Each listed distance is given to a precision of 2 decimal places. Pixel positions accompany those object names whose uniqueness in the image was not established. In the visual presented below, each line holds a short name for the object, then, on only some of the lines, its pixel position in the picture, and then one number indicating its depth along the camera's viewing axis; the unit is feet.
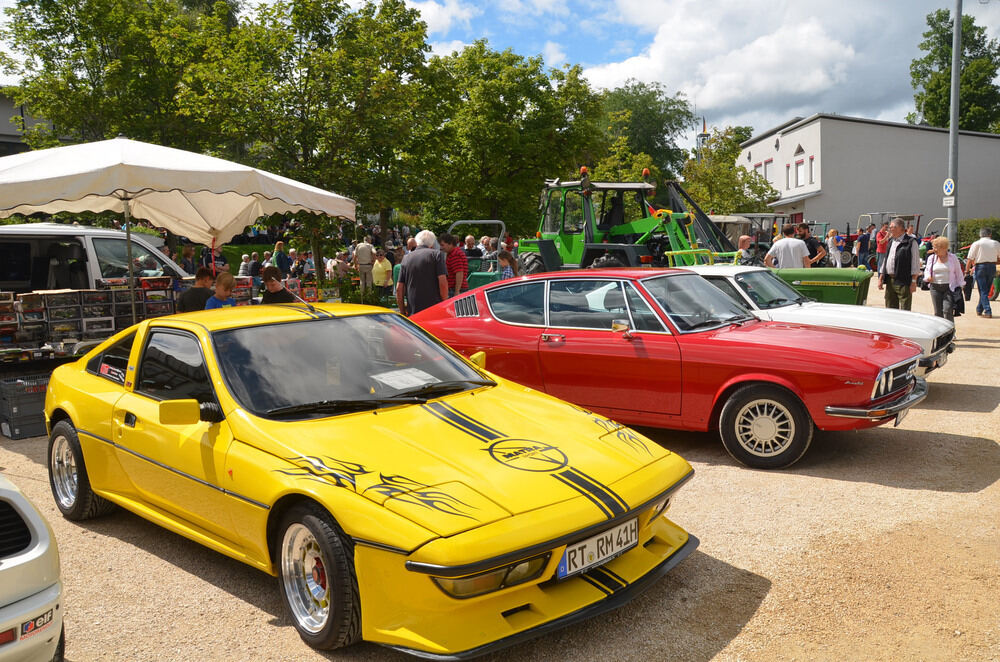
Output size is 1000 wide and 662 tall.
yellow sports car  10.01
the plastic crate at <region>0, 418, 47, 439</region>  25.09
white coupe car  26.30
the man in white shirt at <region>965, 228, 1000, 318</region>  50.39
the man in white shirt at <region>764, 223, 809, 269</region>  41.24
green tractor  48.67
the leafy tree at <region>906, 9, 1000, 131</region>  196.24
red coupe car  18.97
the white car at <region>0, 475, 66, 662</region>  8.65
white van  33.04
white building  145.59
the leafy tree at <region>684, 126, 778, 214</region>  134.62
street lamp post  63.41
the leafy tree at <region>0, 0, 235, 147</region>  84.99
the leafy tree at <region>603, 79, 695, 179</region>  217.56
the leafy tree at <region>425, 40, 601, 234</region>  109.81
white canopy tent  23.09
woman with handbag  38.22
